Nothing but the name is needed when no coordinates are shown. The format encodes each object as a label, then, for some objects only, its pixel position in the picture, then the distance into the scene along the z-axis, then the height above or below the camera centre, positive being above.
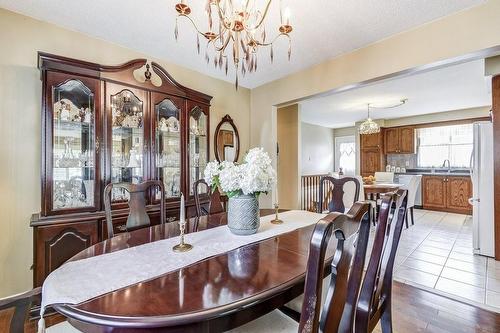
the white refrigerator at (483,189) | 3.02 -0.32
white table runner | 0.85 -0.43
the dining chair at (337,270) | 0.59 -0.30
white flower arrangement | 1.42 -0.05
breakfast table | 4.57 -0.43
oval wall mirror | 3.56 +0.40
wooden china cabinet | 1.93 +0.22
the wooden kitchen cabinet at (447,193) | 5.45 -0.67
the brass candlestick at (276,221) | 1.87 -0.43
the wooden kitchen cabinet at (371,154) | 6.83 +0.34
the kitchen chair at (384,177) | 5.77 -0.28
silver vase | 1.47 -0.29
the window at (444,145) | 5.92 +0.51
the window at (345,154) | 8.38 +0.42
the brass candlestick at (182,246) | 1.24 -0.42
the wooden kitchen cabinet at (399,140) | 6.44 +0.70
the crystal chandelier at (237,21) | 1.43 +0.96
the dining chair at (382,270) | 0.95 -0.49
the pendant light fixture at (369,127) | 5.16 +0.83
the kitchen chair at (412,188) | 4.52 -0.44
